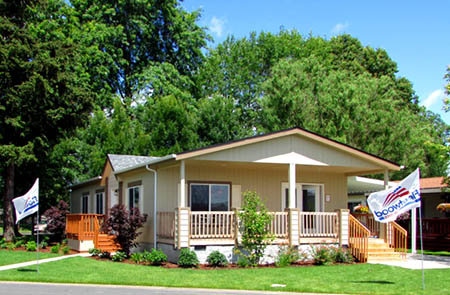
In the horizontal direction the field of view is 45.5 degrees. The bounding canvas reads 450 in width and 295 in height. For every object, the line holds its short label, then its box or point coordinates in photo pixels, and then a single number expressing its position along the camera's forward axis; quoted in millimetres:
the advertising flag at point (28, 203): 16172
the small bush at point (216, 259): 17516
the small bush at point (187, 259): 17109
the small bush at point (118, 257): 18734
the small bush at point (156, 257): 17703
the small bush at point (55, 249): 21672
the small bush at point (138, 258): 18453
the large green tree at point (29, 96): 25062
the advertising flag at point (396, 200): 13859
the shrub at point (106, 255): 19672
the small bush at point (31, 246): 22205
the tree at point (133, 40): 41031
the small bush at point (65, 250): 21219
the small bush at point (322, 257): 18219
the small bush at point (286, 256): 17969
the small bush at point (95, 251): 20042
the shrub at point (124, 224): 19484
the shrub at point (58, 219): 25891
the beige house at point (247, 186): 18109
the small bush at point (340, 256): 18609
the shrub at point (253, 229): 17766
